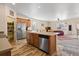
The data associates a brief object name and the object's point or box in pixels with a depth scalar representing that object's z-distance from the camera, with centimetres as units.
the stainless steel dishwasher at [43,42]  113
